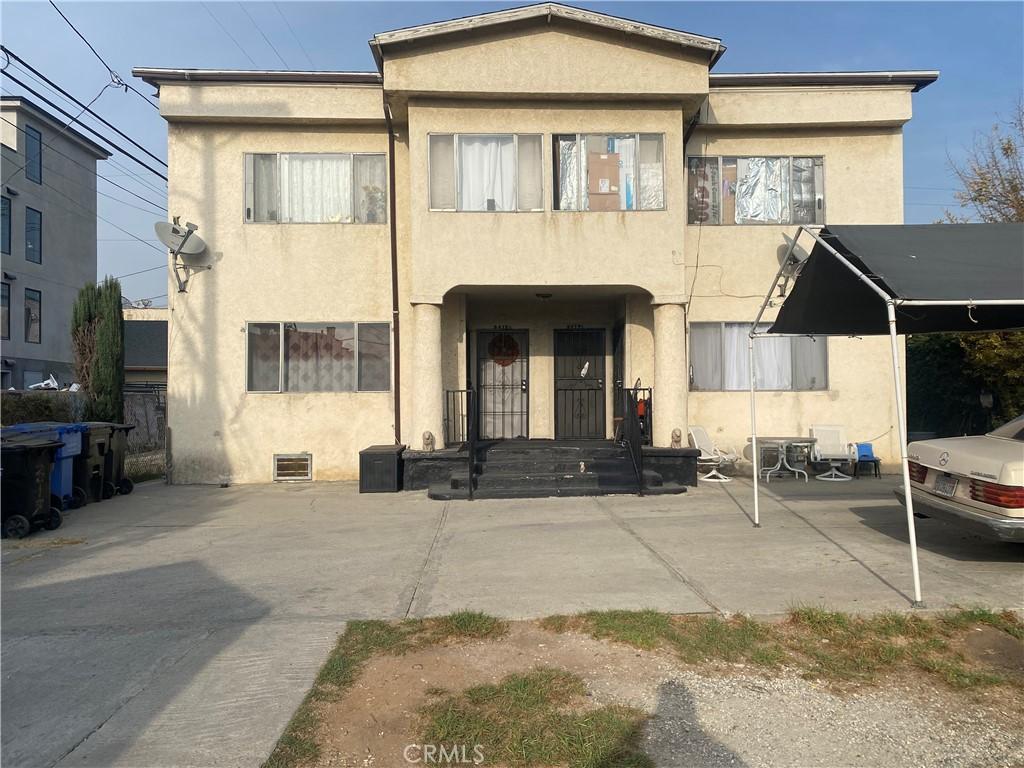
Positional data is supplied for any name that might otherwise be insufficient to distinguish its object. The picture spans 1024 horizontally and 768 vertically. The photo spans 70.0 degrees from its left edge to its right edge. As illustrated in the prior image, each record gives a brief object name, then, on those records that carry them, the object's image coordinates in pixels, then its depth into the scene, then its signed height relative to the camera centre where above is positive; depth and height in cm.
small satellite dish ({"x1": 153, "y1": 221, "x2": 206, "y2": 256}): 1182 +278
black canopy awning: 563 +105
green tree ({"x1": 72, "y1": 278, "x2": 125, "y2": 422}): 1330 +115
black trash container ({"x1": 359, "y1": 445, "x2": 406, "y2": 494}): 1105 -99
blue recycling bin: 925 -54
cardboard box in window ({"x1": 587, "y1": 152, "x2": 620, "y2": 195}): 1130 +359
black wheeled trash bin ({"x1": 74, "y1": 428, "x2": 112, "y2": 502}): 1041 -71
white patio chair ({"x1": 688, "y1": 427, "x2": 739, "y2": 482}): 1172 -87
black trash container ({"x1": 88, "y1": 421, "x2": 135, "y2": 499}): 1102 -81
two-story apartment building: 1212 +244
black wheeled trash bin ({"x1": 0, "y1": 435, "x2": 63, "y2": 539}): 818 -87
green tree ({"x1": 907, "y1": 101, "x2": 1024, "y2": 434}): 1267 +63
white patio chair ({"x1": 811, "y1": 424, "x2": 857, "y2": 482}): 1196 -80
